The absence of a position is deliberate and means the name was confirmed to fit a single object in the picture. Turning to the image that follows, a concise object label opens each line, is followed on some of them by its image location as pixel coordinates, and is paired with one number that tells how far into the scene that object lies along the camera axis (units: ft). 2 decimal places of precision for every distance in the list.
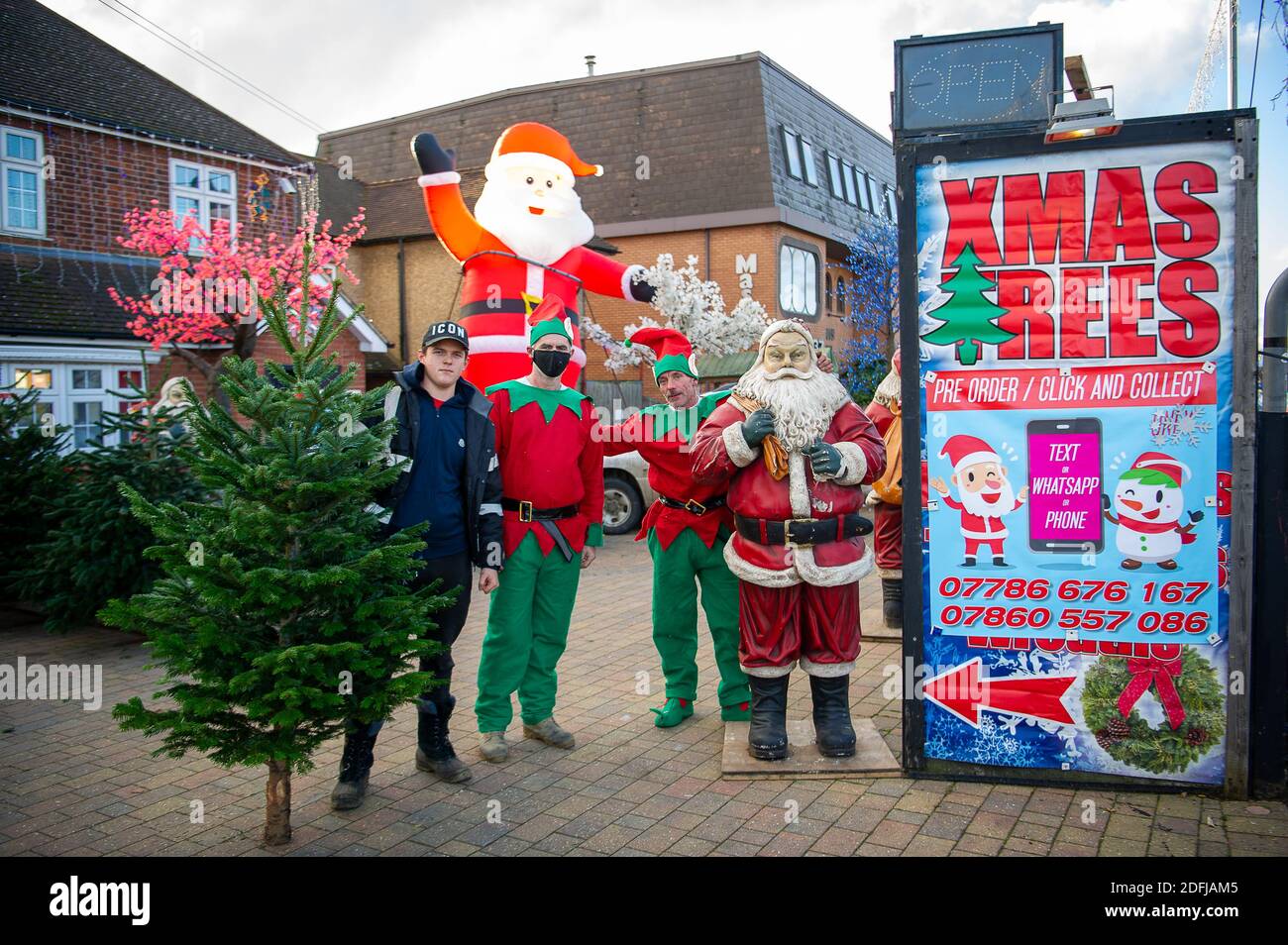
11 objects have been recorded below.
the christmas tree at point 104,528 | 23.35
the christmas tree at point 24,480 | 26.14
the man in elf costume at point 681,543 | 17.43
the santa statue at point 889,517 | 23.90
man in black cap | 14.85
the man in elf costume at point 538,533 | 16.39
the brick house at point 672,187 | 72.95
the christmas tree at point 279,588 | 11.70
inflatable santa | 27.12
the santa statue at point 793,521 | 15.25
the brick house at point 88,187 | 39.70
